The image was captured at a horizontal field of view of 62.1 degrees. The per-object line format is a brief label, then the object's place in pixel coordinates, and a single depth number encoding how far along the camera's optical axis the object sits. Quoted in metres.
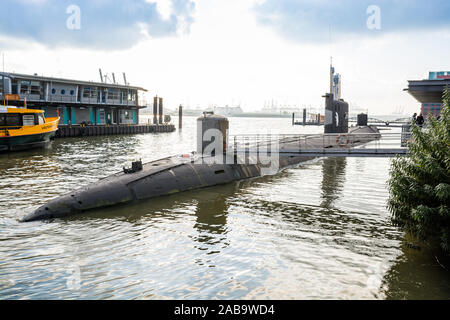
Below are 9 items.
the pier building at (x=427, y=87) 22.70
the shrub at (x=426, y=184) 9.64
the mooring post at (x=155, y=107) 79.53
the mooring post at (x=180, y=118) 88.50
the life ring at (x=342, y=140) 33.53
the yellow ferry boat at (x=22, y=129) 33.50
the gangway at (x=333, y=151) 19.92
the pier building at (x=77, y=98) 50.38
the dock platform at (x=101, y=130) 53.28
